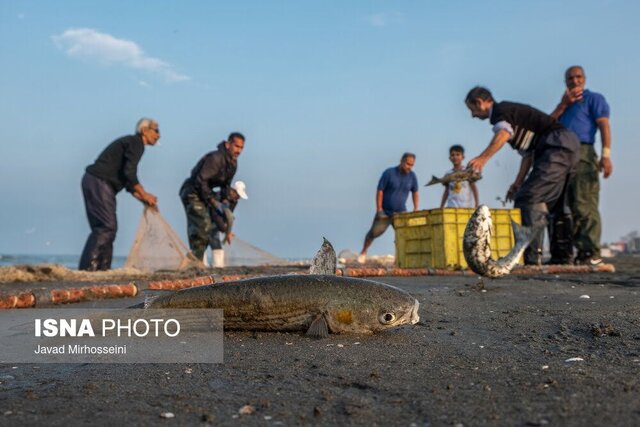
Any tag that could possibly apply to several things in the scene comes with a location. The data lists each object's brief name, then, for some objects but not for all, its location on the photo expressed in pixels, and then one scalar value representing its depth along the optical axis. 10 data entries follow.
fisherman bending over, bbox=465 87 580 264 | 7.81
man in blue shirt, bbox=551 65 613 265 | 9.12
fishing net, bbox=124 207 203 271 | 11.05
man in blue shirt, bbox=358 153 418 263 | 13.39
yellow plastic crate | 9.55
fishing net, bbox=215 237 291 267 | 13.36
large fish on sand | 3.40
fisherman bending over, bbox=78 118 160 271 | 9.55
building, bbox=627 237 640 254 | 36.73
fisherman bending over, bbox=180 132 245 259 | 11.46
